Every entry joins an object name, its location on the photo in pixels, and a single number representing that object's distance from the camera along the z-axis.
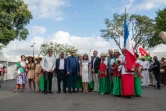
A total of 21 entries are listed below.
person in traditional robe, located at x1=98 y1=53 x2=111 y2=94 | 6.76
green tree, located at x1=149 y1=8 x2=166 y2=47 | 22.54
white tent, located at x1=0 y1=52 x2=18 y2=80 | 18.59
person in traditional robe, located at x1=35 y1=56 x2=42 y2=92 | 7.43
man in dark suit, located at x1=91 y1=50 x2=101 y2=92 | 7.13
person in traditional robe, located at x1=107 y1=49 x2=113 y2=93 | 6.50
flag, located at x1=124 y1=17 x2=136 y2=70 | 5.74
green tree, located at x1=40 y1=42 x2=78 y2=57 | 40.86
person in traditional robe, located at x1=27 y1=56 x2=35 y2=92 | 7.43
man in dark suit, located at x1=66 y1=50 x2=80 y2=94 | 7.16
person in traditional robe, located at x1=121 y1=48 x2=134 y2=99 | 5.74
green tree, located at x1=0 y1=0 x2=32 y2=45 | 16.74
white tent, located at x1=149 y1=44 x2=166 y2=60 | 12.44
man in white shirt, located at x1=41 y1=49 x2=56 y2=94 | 7.08
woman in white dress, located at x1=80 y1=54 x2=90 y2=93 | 7.21
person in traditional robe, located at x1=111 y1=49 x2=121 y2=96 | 6.05
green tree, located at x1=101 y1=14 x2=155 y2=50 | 28.34
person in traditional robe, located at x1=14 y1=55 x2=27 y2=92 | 7.45
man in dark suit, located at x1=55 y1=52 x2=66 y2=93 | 7.16
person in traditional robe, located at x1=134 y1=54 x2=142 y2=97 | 6.03
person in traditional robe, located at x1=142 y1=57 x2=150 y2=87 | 9.91
